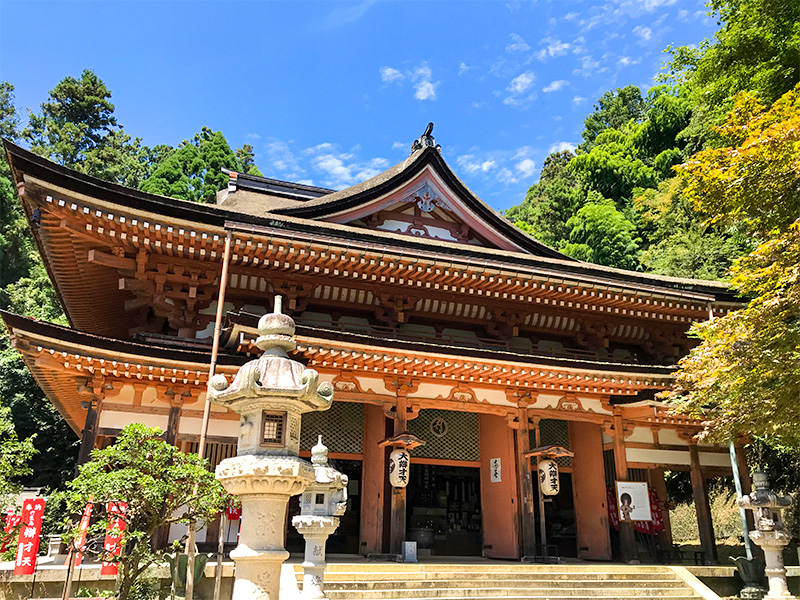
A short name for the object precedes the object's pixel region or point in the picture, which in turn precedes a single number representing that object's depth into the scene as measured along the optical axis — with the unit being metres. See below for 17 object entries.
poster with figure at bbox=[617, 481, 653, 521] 12.66
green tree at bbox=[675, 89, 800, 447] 9.35
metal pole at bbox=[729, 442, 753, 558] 12.09
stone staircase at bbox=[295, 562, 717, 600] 9.17
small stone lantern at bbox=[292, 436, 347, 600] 7.46
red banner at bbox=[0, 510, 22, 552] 9.03
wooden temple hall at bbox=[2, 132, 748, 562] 10.59
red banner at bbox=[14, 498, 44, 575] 8.67
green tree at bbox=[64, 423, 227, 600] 6.83
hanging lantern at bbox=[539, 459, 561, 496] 12.40
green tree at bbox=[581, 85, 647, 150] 44.38
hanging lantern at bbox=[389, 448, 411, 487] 11.42
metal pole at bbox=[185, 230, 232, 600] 8.28
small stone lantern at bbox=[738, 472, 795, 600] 10.38
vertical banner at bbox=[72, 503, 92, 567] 7.76
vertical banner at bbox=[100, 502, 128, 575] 7.11
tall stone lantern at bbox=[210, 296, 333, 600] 4.89
